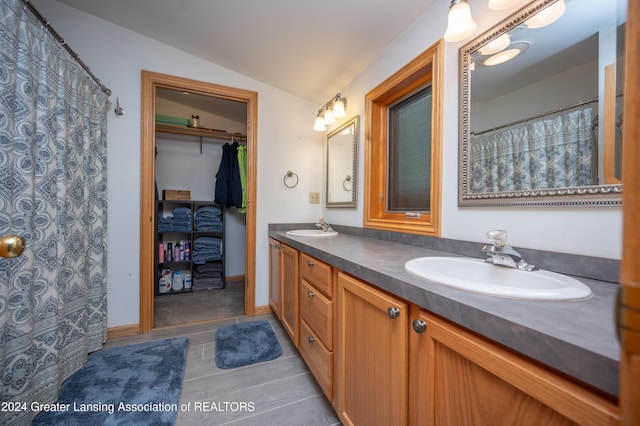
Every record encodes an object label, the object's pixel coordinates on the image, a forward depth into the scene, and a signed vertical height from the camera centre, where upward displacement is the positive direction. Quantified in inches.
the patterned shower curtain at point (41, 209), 39.9 +0.0
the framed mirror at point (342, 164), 75.9 +15.8
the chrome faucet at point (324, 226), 83.0 -5.3
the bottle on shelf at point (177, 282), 114.7 -33.7
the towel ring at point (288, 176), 92.9 +13.1
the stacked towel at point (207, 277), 117.9 -32.6
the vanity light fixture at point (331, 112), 74.7 +31.1
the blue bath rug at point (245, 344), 62.1 -37.5
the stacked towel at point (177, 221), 112.8 -5.1
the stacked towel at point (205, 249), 118.2 -19.2
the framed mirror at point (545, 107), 27.8 +14.3
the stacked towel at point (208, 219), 119.3 -4.3
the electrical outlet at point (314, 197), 97.1 +5.3
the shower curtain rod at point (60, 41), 42.3 +34.8
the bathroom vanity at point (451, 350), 14.7 -11.5
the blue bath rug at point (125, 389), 44.7 -37.5
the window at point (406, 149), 48.5 +15.7
